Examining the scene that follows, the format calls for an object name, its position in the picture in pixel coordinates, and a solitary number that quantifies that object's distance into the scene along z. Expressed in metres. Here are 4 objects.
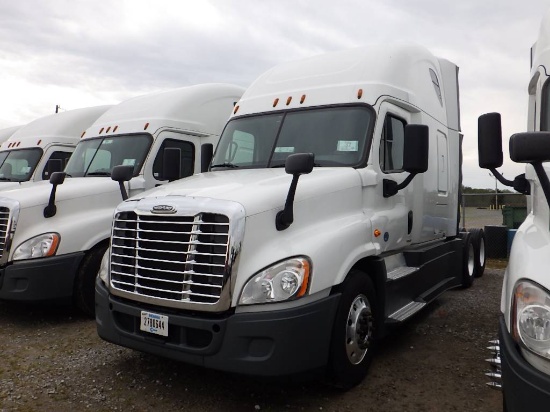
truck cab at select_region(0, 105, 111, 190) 9.77
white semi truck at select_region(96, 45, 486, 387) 3.38
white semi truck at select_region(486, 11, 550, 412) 2.25
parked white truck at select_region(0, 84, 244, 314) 5.64
